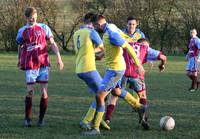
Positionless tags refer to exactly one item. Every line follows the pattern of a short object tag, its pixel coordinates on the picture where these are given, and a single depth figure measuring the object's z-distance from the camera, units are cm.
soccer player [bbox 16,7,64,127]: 1485
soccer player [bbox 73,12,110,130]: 1397
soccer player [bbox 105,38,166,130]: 1645
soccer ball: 1445
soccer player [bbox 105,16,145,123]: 1569
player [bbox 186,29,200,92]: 2655
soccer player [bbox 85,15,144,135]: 1379
